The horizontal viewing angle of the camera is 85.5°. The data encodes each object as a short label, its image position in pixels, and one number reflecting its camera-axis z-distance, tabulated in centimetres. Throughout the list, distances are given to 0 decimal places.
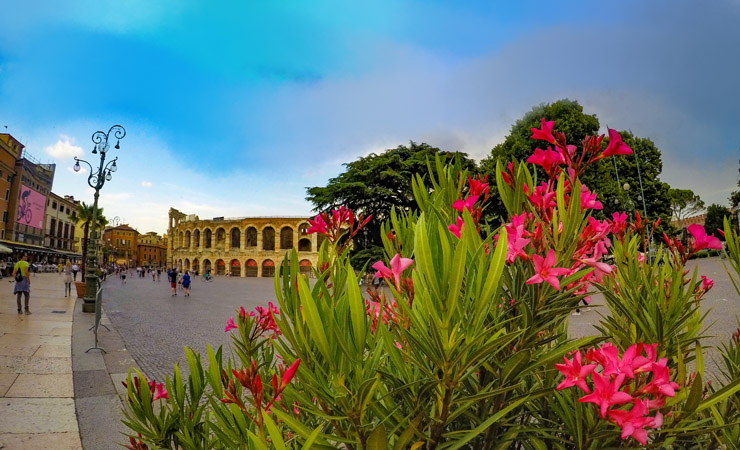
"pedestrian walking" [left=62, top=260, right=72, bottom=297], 1459
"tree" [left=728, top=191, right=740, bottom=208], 2770
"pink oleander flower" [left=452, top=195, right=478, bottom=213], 98
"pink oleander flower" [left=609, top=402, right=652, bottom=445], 71
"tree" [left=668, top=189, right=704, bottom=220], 2927
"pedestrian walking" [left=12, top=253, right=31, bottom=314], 944
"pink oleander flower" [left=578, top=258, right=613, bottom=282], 80
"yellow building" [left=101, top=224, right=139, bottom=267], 9781
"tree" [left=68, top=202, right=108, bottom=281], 3253
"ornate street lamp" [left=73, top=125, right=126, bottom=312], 1061
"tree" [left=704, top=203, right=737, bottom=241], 4269
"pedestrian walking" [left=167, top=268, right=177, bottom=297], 1916
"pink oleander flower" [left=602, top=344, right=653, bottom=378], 76
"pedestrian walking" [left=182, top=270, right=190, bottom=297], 1855
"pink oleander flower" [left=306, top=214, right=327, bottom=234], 126
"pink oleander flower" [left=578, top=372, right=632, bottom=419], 71
